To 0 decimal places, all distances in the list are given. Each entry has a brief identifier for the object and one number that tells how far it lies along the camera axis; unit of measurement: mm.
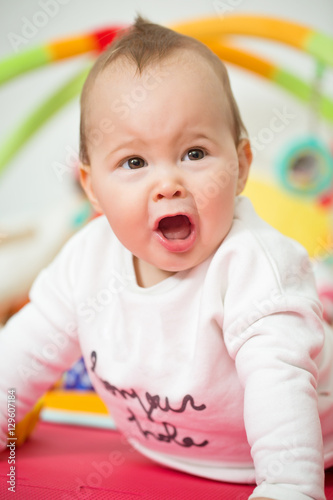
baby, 594
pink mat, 635
